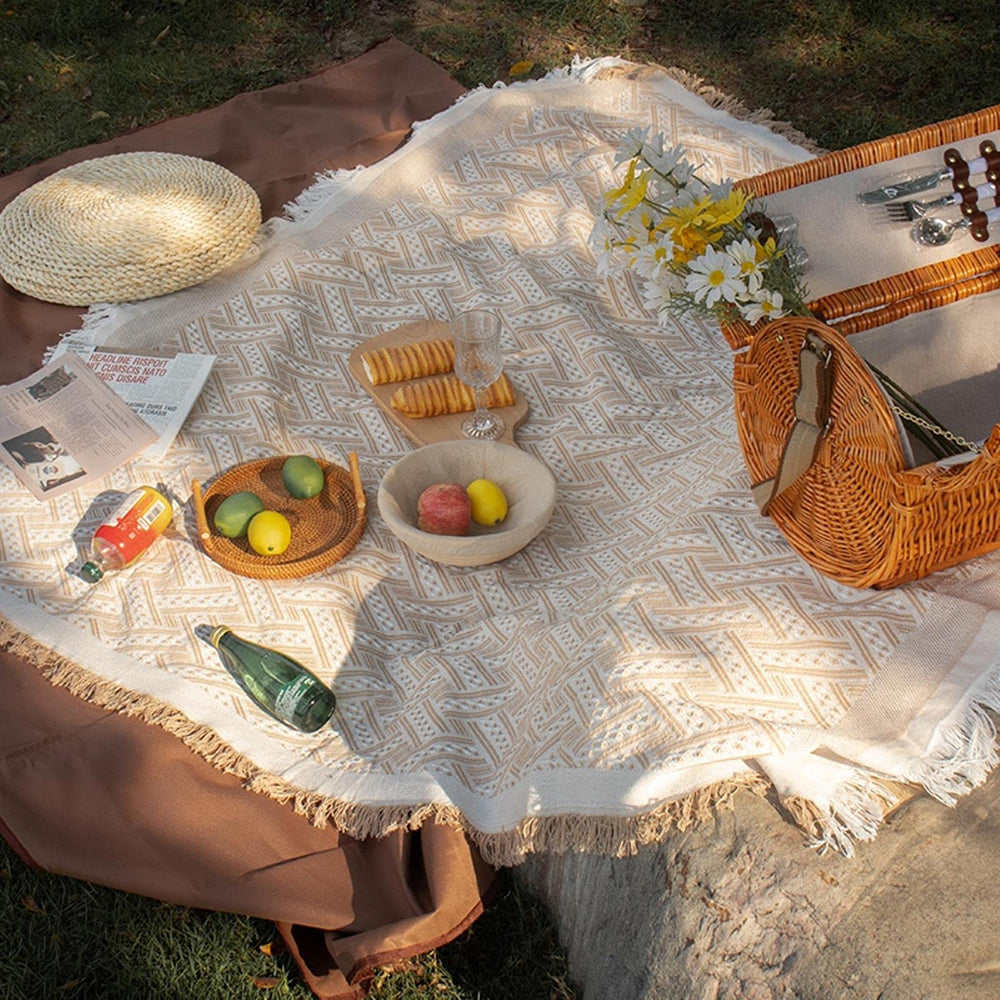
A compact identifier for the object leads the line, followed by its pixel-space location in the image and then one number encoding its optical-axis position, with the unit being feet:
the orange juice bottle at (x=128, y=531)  6.86
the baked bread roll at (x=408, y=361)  8.16
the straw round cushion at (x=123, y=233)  8.71
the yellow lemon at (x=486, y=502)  7.00
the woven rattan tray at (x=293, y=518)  6.97
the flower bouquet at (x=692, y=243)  5.42
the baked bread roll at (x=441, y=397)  7.92
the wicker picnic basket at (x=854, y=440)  5.14
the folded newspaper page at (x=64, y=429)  7.62
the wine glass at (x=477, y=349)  7.25
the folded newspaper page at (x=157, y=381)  7.95
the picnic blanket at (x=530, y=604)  5.38
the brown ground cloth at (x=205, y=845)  5.83
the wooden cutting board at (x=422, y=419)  7.90
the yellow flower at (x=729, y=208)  5.33
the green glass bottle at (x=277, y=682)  6.10
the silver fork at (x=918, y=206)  6.37
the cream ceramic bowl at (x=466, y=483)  6.72
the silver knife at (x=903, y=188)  6.31
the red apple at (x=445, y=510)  6.84
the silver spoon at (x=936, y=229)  6.39
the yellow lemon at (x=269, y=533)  6.96
